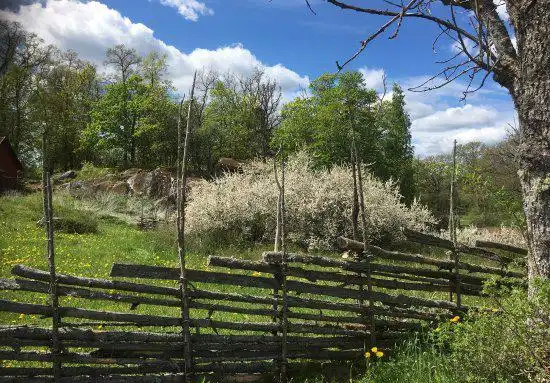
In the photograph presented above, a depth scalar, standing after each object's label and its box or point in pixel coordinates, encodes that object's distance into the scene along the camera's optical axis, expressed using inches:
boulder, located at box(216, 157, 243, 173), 940.0
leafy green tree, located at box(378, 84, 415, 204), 953.5
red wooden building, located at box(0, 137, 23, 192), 905.9
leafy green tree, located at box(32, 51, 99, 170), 1273.4
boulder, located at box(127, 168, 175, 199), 855.1
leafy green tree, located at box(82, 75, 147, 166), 1291.8
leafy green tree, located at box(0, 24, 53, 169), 839.7
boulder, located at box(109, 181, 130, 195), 879.1
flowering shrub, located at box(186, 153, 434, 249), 483.8
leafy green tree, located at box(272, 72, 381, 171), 874.1
